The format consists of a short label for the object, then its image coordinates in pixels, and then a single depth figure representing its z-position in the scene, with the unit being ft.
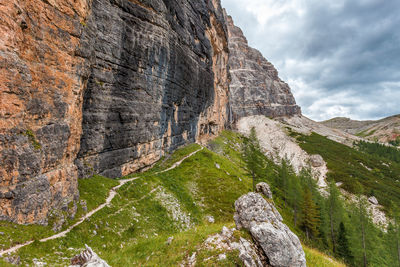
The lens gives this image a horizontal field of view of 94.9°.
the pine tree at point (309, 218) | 134.00
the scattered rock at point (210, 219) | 91.42
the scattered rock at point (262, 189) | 79.20
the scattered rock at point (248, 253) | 28.27
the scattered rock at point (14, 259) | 31.88
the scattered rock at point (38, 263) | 33.99
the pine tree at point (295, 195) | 148.56
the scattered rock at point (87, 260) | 24.18
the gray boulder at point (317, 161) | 336.90
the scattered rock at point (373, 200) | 228.78
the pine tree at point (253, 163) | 145.76
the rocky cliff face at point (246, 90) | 593.01
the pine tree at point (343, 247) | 119.96
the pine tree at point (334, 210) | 145.28
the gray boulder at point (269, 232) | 30.87
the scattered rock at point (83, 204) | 61.97
